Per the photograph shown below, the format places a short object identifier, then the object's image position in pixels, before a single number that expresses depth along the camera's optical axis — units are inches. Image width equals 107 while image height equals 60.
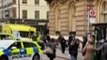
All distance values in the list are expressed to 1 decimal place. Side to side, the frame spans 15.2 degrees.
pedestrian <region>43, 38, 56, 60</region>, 757.6
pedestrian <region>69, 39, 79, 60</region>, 832.3
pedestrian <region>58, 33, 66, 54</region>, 1243.2
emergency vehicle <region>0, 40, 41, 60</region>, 838.5
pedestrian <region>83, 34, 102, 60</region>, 575.5
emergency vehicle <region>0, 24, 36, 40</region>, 1533.0
